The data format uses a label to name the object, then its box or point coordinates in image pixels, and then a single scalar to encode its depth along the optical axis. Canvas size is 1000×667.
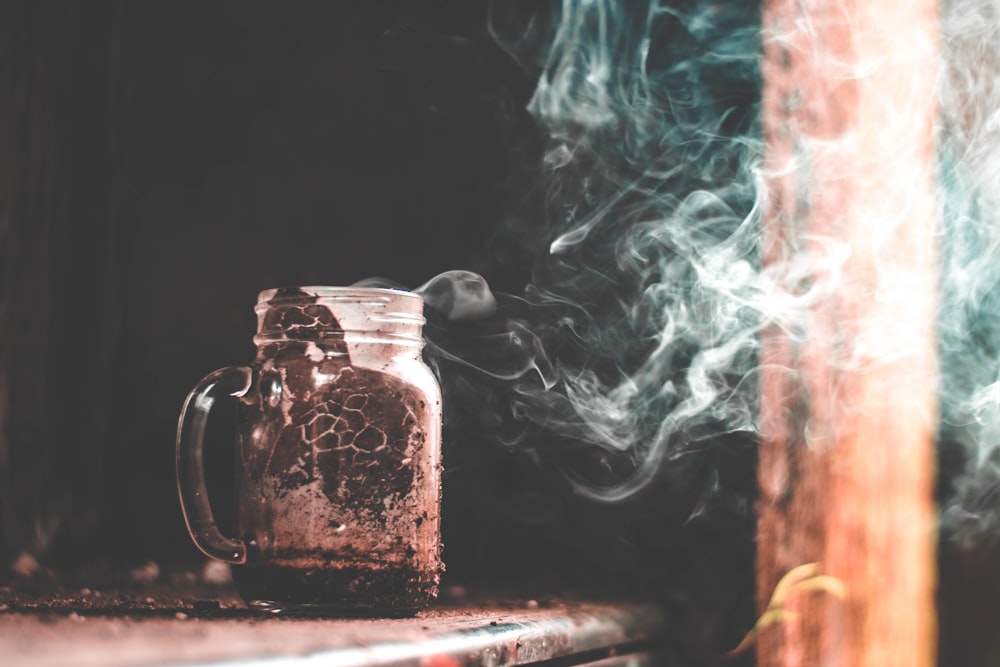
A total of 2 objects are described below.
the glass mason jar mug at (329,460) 0.83
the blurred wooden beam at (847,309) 1.31
